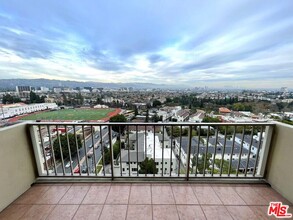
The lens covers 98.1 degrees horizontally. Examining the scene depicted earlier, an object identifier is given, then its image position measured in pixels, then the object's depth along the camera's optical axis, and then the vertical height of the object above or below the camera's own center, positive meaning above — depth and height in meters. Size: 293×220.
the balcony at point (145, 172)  1.57 -1.38
